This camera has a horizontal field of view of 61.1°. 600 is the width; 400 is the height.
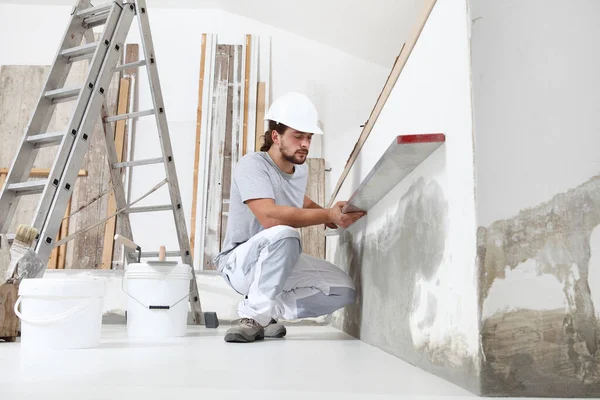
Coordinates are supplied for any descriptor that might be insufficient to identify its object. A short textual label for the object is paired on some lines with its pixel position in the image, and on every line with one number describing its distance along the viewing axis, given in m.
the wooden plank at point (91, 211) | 4.89
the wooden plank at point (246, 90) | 5.21
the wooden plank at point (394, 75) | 1.43
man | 2.24
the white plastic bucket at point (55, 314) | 1.79
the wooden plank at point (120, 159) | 4.85
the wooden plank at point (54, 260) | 4.82
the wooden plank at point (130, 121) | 5.15
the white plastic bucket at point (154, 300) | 2.38
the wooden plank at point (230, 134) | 5.02
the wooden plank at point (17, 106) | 5.11
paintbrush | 2.04
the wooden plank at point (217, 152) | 4.95
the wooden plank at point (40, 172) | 4.96
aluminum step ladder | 2.22
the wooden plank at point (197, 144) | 4.99
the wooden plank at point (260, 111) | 5.19
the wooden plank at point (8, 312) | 2.06
